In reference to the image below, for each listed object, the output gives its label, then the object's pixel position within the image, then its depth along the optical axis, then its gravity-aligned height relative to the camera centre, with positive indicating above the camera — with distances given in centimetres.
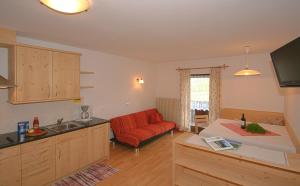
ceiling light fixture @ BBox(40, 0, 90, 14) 116 +65
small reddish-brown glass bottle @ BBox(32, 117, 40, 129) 281 -57
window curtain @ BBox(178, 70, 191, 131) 547 -24
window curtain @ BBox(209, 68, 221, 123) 489 -3
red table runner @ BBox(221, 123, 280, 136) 265 -68
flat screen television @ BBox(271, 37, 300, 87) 150 +31
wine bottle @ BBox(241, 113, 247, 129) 298 -60
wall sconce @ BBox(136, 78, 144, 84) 536 +39
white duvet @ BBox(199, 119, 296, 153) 215 -70
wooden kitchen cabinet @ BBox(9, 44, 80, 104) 252 +30
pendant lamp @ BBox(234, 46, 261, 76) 289 +36
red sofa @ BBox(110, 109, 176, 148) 392 -101
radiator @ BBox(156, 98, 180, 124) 574 -60
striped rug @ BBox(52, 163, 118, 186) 271 -153
